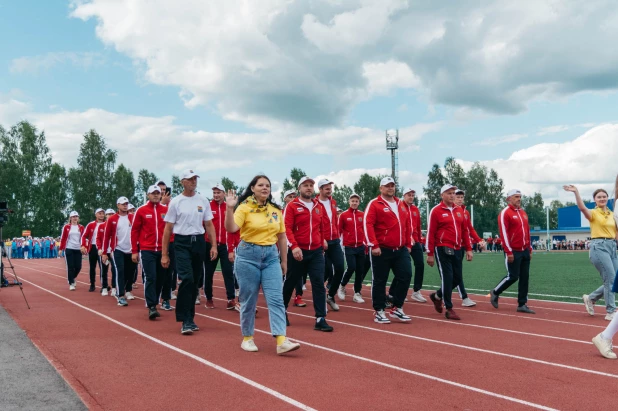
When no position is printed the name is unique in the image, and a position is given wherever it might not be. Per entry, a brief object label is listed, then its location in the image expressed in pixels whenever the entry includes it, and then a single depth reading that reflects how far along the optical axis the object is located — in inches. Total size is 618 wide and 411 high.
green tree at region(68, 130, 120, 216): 2642.7
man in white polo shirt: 305.6
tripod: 600.8
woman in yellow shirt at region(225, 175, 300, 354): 250.1
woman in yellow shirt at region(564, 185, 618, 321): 356.2
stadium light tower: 3002.0
